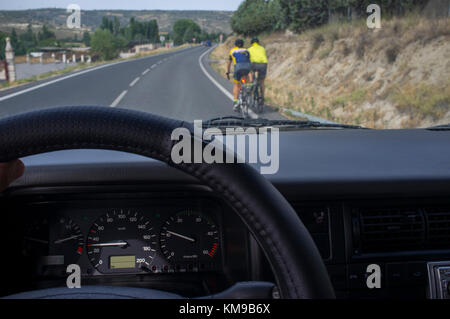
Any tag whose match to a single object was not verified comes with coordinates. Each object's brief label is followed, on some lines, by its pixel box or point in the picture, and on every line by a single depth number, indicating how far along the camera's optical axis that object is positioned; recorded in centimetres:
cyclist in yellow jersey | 1377
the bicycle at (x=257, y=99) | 1287
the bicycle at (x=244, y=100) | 1256
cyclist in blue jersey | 1331
